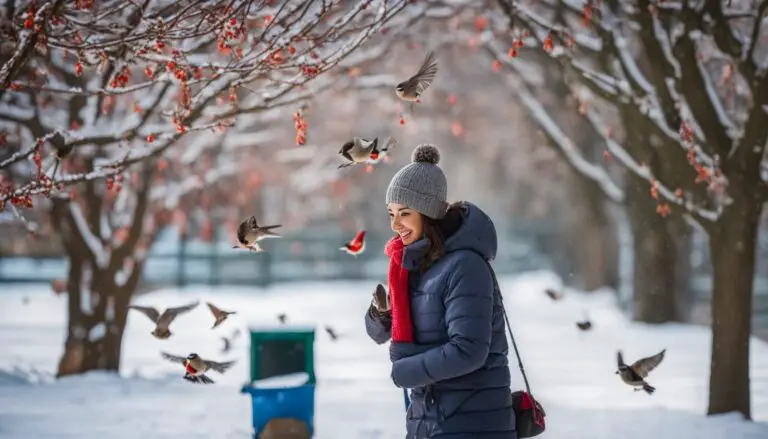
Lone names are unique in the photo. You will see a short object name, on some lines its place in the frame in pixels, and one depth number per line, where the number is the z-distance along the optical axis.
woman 7.78
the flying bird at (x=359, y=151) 11.68
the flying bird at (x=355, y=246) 13.05
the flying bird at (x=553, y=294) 26.11
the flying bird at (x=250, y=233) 11.70
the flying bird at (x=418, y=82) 11.47
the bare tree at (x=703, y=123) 16.36
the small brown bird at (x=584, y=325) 22.04
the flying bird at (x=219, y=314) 12.84
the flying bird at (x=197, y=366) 12.12
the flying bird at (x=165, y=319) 13.95
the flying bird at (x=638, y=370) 13.30
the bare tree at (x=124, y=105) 11.87
